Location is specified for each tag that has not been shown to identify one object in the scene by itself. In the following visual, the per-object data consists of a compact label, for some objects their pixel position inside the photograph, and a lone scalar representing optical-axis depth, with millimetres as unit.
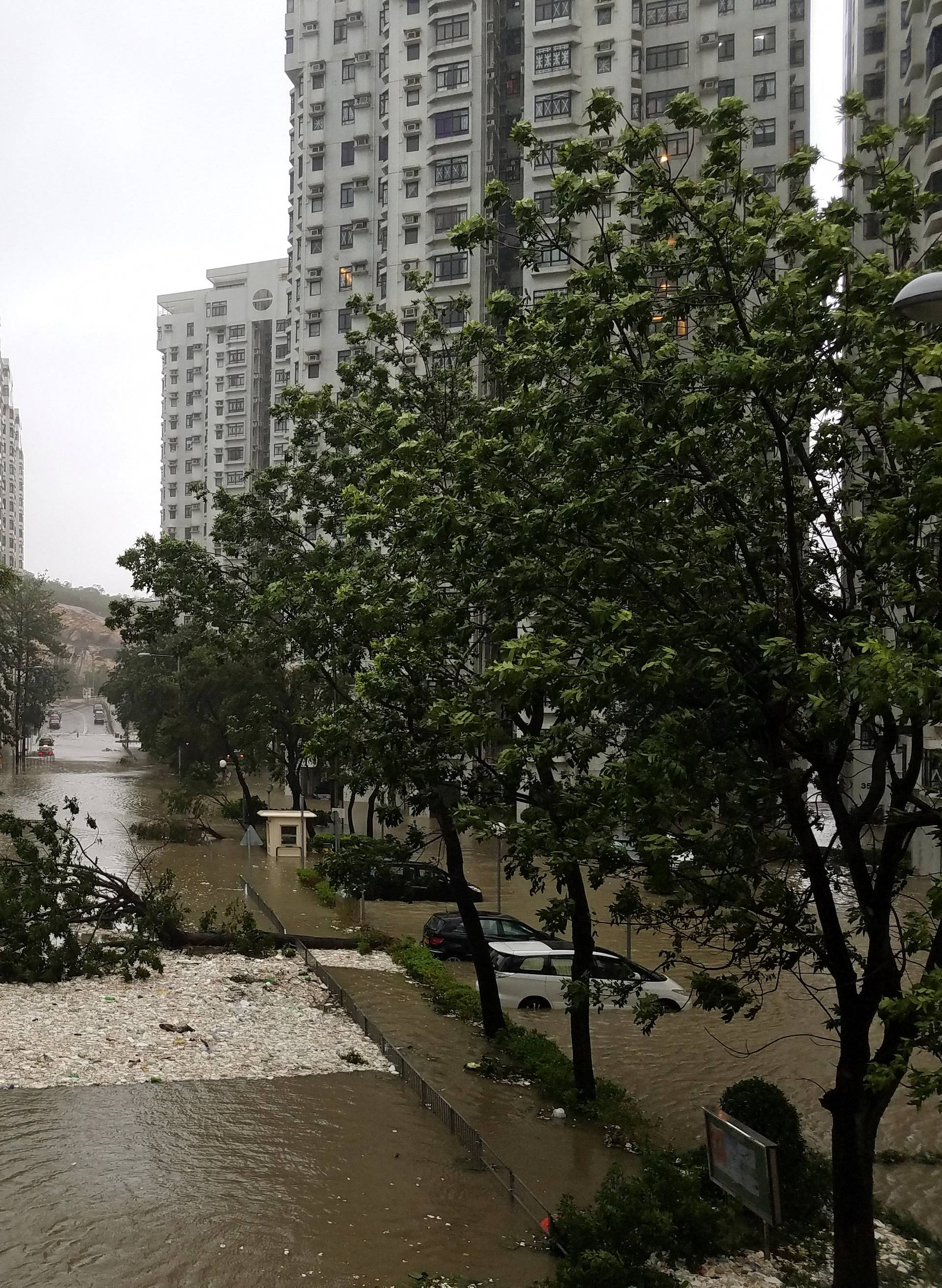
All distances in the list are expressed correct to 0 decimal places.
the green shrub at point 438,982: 18828
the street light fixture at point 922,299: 6246
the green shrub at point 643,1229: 8930
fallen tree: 19406
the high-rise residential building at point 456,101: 51094
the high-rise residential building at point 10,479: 152250
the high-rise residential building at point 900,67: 36062
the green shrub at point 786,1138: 10969
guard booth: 38406
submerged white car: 19578
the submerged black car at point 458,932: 22500
